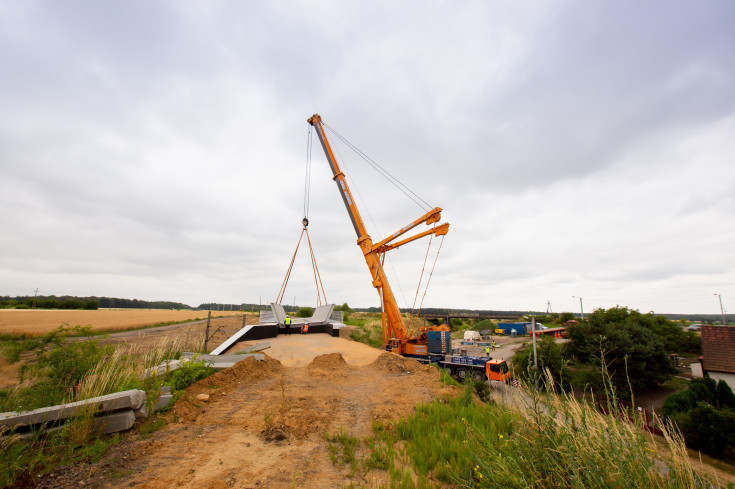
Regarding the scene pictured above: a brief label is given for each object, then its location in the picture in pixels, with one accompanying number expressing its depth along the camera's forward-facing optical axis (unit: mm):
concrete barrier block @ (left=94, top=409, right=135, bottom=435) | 6055
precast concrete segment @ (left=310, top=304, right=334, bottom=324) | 25070
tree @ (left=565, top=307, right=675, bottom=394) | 23812
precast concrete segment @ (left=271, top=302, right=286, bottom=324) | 22375
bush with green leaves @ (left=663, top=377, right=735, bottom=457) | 15805
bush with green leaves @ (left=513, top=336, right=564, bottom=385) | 23638
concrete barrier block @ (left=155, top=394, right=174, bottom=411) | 7383
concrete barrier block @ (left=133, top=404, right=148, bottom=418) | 6672
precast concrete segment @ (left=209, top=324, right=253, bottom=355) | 15688
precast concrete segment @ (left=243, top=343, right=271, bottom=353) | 14738
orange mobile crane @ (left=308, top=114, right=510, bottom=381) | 19312
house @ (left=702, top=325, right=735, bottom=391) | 22662
